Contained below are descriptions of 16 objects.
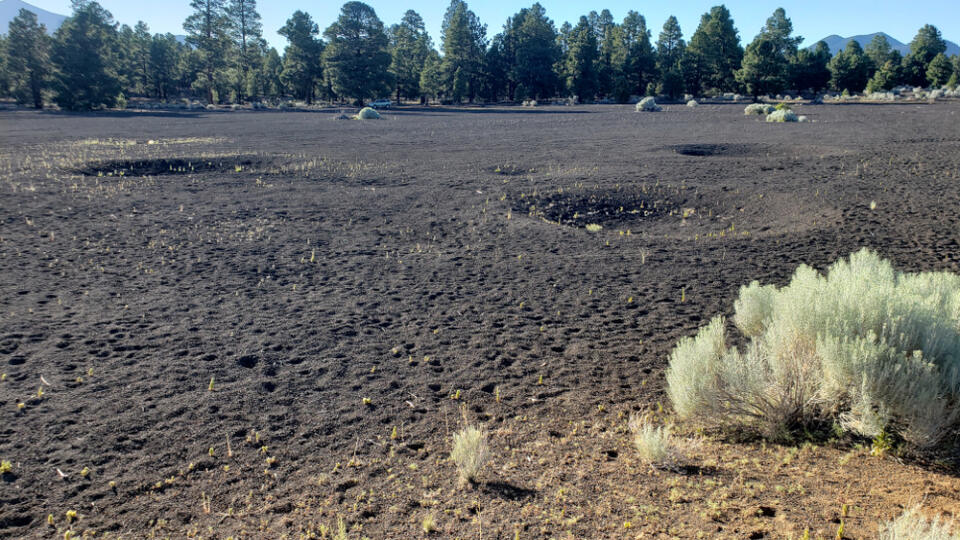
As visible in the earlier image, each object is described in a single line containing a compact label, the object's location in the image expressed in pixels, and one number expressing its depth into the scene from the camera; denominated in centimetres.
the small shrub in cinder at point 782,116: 2982
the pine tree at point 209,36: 6798
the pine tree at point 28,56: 4750
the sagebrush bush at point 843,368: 321
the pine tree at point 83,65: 4609
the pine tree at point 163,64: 6881
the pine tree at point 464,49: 6856
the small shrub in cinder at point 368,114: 4071
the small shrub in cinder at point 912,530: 195
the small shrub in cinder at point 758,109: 3607
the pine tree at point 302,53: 6469
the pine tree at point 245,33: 7156
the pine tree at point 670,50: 6877
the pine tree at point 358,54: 6006
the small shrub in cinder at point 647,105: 4553
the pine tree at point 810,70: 6588
